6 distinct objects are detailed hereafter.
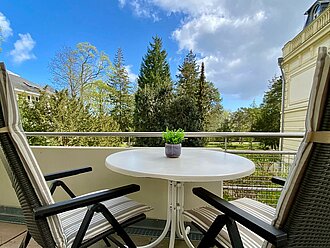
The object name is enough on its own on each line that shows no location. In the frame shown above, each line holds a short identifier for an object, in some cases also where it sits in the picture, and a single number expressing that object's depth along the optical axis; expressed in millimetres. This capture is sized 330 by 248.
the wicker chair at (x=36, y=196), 1088
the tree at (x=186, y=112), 8141
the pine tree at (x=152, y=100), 8594
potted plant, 1818
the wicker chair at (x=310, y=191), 795
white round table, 1294
